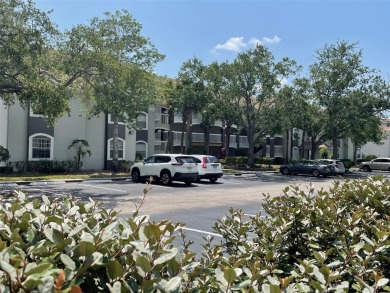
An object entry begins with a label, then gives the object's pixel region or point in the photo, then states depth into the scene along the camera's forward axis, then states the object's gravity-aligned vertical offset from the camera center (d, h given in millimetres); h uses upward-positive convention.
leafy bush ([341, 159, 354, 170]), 40181 -547
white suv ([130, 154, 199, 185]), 21047 -692
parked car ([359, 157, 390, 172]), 43719 -644
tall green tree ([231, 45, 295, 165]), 34344 +7243
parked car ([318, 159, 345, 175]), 32553 -456
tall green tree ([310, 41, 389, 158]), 36562 +6975
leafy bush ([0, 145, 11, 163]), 23766 -3
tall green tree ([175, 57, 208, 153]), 38375 +6993
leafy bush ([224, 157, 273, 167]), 41831 -410
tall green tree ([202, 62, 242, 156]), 35466 +5868
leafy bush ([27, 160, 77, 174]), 26203 -804
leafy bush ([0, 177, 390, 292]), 1489 -503
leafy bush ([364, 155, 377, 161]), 56947 +329
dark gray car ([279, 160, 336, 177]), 32156 -879
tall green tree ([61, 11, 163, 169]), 19641 +4843
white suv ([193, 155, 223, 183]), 23203 -683
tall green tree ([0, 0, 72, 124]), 16797 +4438
